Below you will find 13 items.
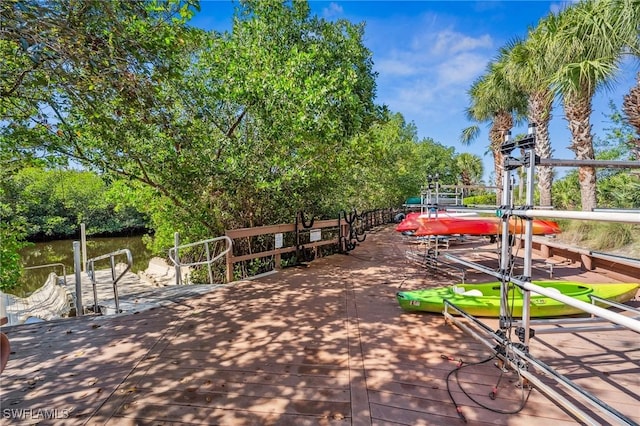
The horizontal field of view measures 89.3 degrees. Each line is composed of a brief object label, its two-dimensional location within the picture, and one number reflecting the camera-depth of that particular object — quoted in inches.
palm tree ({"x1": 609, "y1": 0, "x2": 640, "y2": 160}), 230.2
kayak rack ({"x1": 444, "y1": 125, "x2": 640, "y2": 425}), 68.7
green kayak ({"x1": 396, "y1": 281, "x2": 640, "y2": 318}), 145.3
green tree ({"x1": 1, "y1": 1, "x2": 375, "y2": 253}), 131.9
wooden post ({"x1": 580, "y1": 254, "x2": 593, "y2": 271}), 242.7
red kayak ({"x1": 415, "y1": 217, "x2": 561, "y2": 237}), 231.9
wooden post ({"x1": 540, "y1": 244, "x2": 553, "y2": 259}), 292.5
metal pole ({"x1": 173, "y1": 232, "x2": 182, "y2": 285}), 220.3
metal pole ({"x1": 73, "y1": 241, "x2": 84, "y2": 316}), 171.6
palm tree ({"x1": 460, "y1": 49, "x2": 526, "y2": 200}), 483.2
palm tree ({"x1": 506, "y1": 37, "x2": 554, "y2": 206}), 357.4
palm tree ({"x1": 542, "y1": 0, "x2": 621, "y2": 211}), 265.0
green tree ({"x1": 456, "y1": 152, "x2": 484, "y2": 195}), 1360.7
